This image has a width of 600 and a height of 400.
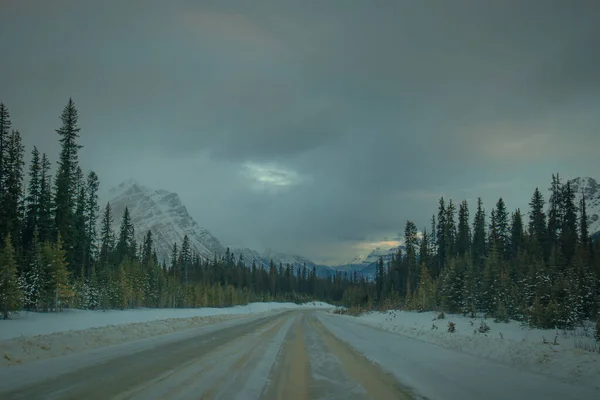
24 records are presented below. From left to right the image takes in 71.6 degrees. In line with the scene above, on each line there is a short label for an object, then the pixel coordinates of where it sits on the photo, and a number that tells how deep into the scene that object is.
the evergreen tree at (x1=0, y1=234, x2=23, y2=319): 25.66
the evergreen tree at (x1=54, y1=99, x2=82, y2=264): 45.53
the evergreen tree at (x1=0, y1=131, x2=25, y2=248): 37.59
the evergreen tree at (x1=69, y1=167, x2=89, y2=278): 53.37
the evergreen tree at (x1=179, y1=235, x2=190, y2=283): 125.34
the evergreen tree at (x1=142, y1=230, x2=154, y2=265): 96.06
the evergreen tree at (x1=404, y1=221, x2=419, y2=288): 83.81
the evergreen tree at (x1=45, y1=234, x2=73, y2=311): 34.84
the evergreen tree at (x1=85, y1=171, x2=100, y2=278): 65.38
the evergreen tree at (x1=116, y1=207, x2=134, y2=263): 82.07
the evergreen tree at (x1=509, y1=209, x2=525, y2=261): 71.60
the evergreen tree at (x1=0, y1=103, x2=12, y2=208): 37.16
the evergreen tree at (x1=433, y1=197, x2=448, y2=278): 78.62
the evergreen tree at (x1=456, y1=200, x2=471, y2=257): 76.81
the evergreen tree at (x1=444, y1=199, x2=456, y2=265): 78.88
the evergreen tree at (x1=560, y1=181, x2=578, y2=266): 56.81
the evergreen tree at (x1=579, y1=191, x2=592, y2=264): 57.50
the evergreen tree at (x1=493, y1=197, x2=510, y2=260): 72.88
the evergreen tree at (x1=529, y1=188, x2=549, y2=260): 54.03
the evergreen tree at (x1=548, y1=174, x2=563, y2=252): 62.71
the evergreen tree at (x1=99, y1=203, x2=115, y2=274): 77.69
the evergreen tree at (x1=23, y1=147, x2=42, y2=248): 44.59
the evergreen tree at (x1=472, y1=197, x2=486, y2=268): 73.01
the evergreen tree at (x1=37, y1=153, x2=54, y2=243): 44.75
